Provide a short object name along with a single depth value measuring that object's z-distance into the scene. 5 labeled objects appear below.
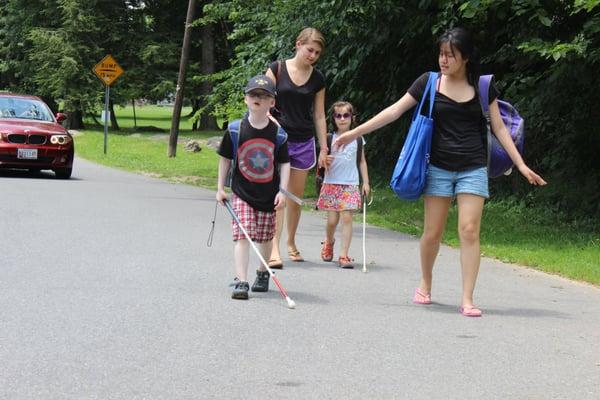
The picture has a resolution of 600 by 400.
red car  17.75
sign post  31.75
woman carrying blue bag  6.66
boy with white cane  7.11
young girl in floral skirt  9.02
